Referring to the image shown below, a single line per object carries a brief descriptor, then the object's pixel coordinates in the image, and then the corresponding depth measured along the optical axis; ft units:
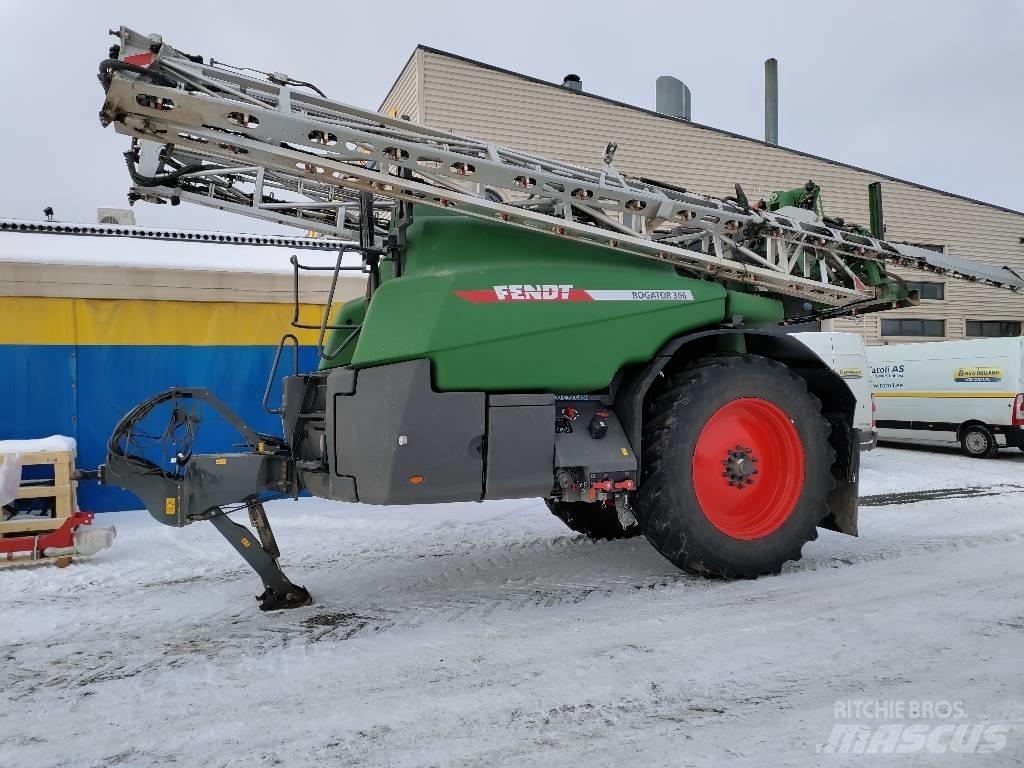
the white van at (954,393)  40.11
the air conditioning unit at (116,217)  29.94
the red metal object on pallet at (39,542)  17.26
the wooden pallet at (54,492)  18.86
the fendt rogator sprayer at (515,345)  11.96
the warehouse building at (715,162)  45.60
